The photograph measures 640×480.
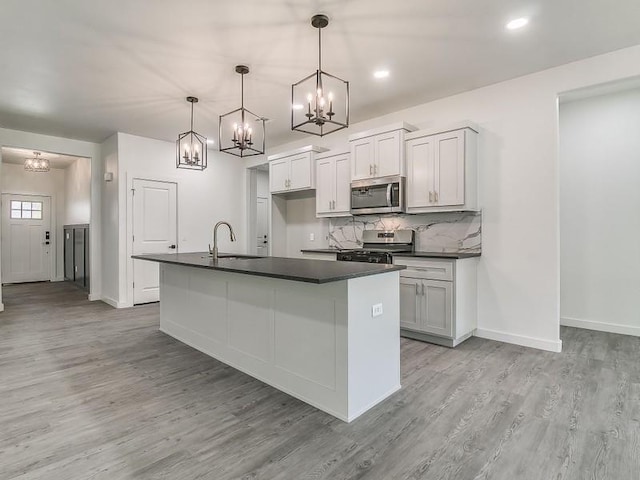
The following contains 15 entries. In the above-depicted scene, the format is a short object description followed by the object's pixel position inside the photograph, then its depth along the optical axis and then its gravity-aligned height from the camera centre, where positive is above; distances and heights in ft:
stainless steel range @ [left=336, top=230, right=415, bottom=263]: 13.29 -0.32
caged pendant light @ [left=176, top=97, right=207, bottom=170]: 12.83 +3.22
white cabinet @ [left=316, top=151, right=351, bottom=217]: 15.90 +2.61
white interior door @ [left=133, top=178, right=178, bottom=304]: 18.74 +0.68
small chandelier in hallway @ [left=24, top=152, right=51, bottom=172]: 22.39 +5.10
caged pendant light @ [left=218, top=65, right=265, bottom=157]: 10.65 +5.67
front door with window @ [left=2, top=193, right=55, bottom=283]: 25.91 +0.19
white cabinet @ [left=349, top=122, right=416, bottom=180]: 13.51 +3.62
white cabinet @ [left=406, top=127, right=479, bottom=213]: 12.09 +2.50
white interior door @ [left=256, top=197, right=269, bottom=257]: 26.91 +1.09
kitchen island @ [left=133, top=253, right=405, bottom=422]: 7.12 -2.12
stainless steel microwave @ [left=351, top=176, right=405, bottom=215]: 13.60 +1.81
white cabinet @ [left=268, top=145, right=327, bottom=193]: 17.39 +3.71
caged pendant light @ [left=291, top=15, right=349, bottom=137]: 7.97 +5.68
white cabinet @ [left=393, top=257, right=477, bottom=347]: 11.52 -2.14
